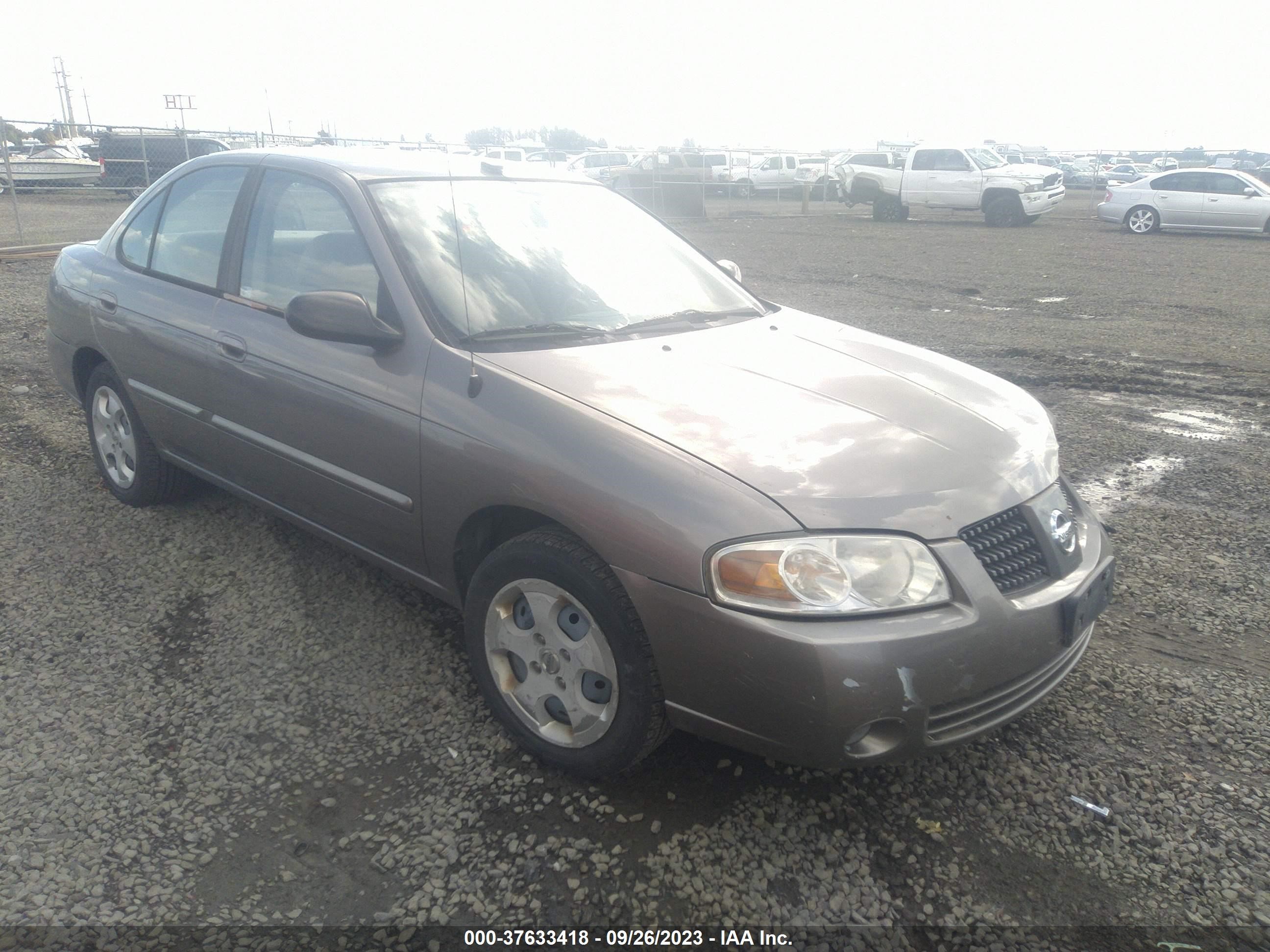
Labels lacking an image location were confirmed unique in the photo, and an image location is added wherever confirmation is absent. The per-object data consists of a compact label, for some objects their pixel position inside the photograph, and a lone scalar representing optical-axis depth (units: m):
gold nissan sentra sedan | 2.39
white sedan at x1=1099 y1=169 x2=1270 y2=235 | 20.91
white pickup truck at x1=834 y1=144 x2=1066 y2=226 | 23.59
